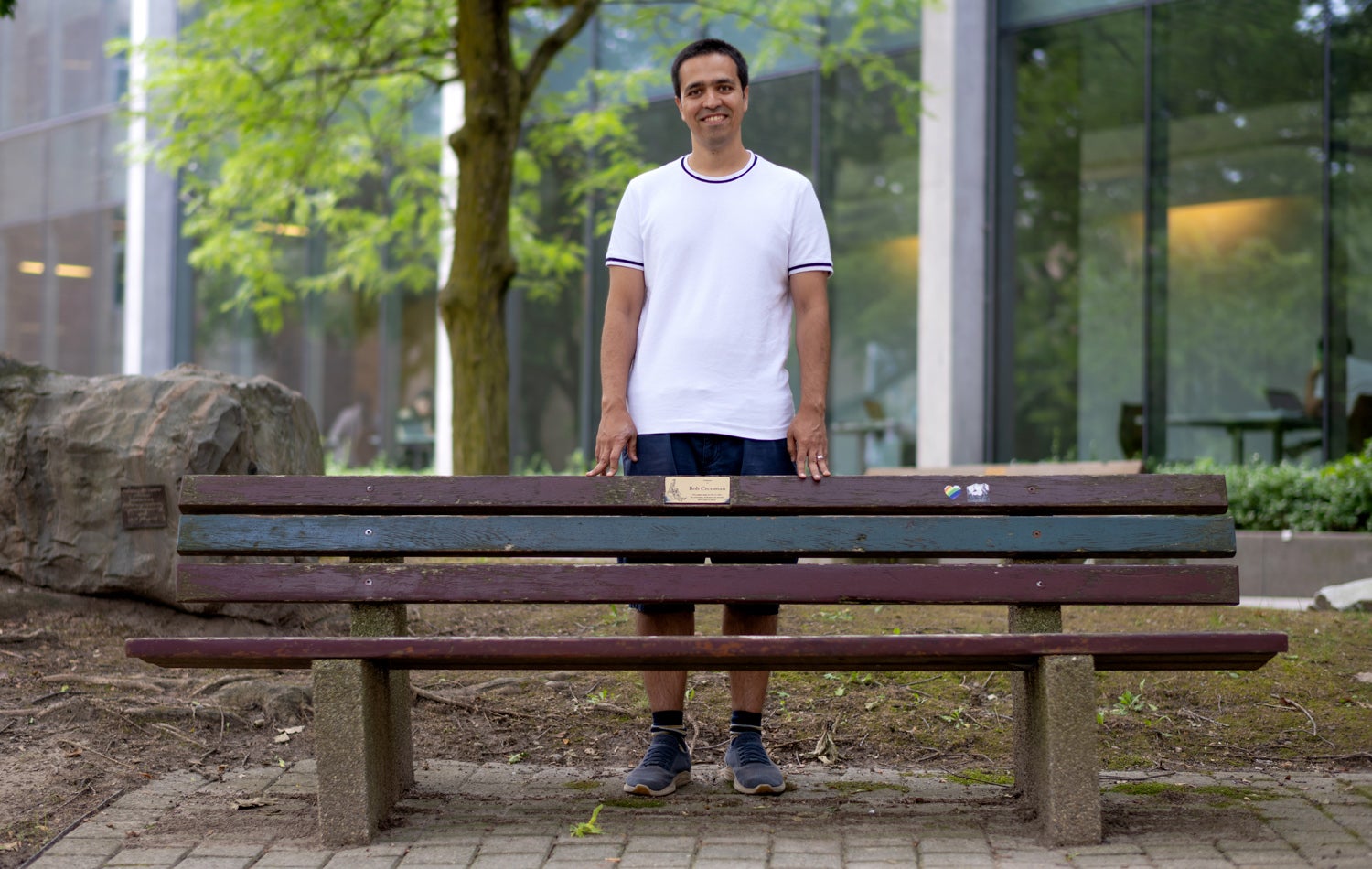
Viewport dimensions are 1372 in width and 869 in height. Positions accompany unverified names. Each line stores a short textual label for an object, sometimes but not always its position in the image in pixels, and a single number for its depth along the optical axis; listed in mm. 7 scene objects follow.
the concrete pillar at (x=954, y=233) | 13070
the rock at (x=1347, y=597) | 6602
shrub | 9195
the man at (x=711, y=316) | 3721
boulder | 5328
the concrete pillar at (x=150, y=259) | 20016
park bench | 3318
